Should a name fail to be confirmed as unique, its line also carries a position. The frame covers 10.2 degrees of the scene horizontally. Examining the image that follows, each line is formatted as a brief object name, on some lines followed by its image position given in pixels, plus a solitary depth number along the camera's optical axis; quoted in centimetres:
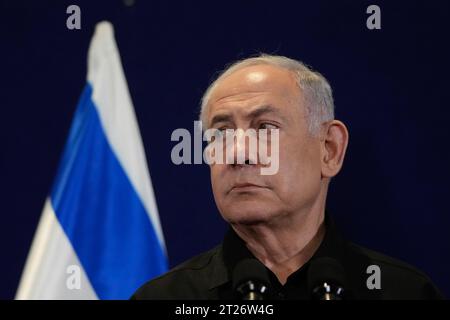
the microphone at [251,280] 283
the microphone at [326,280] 283
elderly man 304
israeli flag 325
